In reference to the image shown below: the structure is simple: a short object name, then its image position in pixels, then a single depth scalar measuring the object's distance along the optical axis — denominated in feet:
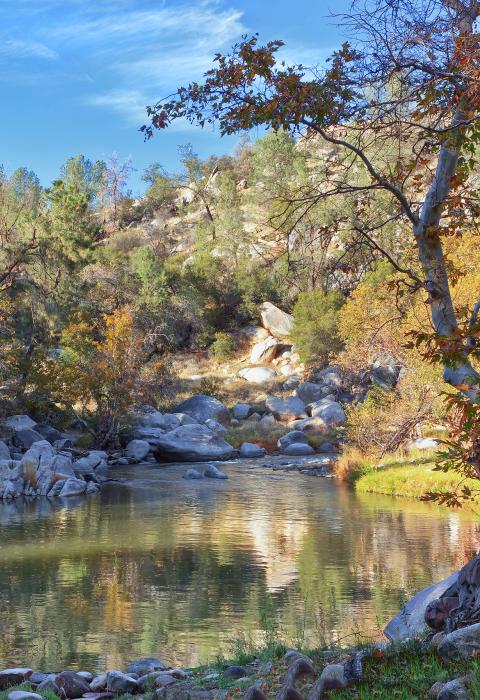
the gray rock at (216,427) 130.83
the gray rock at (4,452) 90.32
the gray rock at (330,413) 129.70
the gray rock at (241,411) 143.84
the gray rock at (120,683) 25.38
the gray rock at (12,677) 27.27
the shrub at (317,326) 166.81
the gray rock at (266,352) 180.86
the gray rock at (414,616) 28.84
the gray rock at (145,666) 28.66
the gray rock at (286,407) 141.08
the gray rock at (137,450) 112.16
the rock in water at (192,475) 94.36
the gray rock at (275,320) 185.68
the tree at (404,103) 23.18
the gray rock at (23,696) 22.95
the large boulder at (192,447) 112.88
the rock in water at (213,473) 94.02
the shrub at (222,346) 185.68
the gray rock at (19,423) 104.33
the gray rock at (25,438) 102.53
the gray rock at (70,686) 25.55
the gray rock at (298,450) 116.37
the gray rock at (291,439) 121.49
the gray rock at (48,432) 111.10
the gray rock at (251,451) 117.19
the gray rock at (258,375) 169.48
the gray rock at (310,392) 149.79
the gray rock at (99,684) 26.09
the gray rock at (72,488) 82.84
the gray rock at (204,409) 139.74
